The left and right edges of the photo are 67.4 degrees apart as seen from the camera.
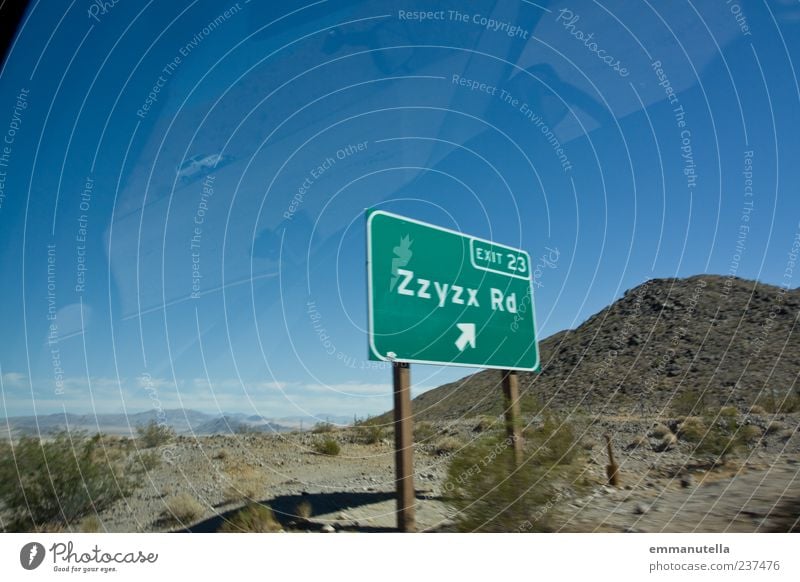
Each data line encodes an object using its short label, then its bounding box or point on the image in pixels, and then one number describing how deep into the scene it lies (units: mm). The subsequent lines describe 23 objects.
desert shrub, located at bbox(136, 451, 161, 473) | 10164
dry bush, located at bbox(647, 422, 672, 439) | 14943
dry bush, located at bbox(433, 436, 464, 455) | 12086
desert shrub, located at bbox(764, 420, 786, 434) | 12102
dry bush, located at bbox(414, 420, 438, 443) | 12494
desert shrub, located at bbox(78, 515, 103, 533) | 7648
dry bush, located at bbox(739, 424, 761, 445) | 11319
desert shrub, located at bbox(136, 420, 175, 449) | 9711
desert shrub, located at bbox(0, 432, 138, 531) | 7230
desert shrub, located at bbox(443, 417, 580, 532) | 6883
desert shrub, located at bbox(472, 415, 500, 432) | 8702
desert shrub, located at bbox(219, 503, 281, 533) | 7055
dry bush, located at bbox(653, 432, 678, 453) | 13227
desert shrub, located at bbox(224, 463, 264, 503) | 8914
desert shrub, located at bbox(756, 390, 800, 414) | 14961
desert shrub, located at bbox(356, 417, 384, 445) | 15648
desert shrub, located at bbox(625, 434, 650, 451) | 13529
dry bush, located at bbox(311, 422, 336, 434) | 14933
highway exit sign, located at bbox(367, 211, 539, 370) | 6938
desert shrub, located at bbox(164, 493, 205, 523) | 8195
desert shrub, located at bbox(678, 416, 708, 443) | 12224
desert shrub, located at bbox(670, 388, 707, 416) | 15117
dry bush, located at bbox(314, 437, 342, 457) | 13585
